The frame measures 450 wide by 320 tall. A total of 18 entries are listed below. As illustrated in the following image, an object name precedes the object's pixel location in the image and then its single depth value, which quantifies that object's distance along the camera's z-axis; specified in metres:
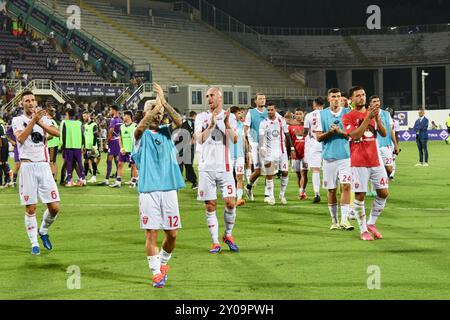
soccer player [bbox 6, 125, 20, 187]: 23.55
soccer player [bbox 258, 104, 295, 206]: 17.66
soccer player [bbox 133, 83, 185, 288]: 8.78
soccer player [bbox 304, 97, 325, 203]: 16.42
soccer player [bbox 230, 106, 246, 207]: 17.90
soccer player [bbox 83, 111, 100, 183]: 25.70
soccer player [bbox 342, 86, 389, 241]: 12.13
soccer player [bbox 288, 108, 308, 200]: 19.03
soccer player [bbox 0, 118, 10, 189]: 23.89
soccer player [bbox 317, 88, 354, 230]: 13.20
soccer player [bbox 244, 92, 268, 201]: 17.48
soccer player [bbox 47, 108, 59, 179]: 22.76
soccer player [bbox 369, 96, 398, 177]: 17.41
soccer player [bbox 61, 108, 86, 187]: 23.73
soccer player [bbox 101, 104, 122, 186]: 24.08
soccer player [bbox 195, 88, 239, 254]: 11.16
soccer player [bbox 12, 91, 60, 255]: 11.51
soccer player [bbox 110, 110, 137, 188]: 22.94
